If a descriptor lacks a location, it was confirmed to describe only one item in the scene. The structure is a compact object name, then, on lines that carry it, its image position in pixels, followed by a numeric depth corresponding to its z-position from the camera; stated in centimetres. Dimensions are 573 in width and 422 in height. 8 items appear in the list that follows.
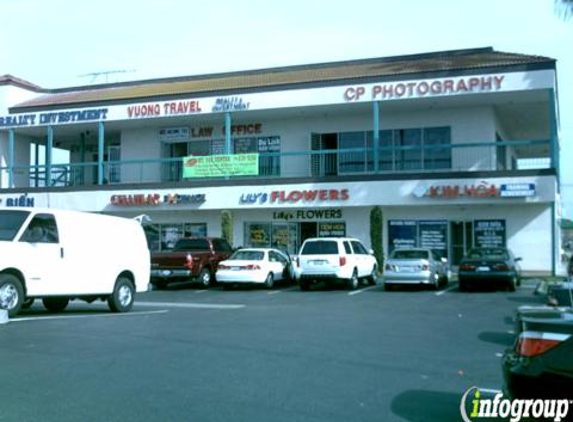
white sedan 2281
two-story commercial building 2667
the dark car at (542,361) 468
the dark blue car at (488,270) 2106
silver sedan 2162
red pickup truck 2344
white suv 2212
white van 1318
